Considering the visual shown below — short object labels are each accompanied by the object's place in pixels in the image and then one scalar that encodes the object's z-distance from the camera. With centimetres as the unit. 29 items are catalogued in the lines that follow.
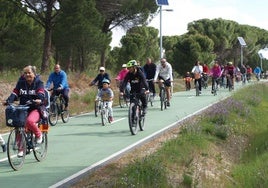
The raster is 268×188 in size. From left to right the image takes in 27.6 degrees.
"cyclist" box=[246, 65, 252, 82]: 5675
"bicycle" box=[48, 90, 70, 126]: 1672
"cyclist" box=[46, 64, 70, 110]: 1680
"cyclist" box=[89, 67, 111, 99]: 1791
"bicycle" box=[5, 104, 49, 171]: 941
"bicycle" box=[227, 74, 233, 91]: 3418
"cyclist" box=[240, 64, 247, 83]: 4793
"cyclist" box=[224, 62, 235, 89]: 3400
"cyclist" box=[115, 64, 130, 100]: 2285
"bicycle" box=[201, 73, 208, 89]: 3694
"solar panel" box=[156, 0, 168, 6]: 3192
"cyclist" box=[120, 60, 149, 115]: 1426
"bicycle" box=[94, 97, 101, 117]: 1751
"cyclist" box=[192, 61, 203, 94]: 3006
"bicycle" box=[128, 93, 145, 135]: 1383
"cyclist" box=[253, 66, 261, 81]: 5738
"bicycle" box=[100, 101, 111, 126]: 1638
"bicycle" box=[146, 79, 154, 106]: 2300
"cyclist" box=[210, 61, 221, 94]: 3055
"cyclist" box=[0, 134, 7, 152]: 1062
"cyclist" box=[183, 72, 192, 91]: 3986
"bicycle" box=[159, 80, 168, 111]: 2116
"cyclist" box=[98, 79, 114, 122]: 1653
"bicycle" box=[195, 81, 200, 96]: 3055
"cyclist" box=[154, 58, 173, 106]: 2145
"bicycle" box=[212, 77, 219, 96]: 3058
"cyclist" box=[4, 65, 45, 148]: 988
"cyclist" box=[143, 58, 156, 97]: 2216
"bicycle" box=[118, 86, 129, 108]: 2291
